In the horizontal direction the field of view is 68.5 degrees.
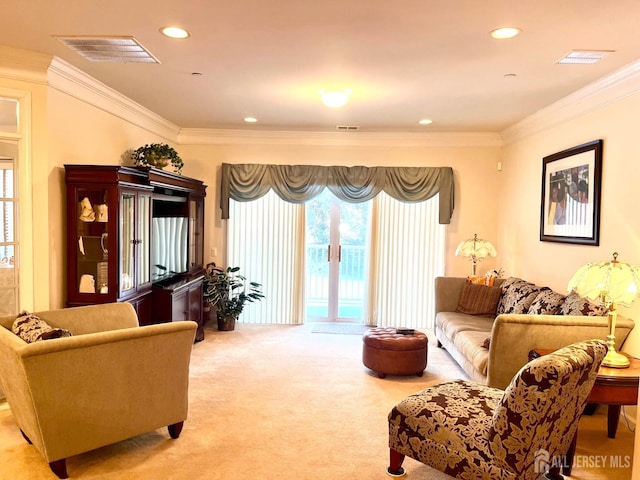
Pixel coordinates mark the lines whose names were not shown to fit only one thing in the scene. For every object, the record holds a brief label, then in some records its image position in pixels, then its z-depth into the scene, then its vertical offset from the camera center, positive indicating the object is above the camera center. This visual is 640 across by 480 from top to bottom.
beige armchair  2.48 -0.93
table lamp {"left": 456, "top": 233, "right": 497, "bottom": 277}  5.47 -0.26
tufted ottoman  4.27 -1.18
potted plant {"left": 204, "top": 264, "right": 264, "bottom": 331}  5.94 -0.94
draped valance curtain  6.17 +0.56
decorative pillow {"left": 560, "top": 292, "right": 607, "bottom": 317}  3.48 -0.60
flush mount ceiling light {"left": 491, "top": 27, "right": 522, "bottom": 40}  2.77 +1.17
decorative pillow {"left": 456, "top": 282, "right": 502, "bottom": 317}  5.07 -0.79
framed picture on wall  3.93 +0.30
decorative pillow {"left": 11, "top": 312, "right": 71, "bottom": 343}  2.65 -0.64
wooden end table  2.64 -0.91
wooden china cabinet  3.85 -0.18
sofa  3.27 -0.77
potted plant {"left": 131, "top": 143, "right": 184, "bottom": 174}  4.77 +0.68
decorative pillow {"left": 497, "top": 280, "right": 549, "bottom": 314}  4.37 -0.68
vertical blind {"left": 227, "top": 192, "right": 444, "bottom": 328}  6.35 -0.44
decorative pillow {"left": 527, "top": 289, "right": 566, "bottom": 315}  3.88 -0.64
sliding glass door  6.49 -0.40
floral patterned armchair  2.16 -1.01
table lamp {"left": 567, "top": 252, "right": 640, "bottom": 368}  2.75 -0.34
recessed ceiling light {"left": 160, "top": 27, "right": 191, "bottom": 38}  2.88 +1.18
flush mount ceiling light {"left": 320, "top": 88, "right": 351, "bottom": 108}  4.11 +1.13
